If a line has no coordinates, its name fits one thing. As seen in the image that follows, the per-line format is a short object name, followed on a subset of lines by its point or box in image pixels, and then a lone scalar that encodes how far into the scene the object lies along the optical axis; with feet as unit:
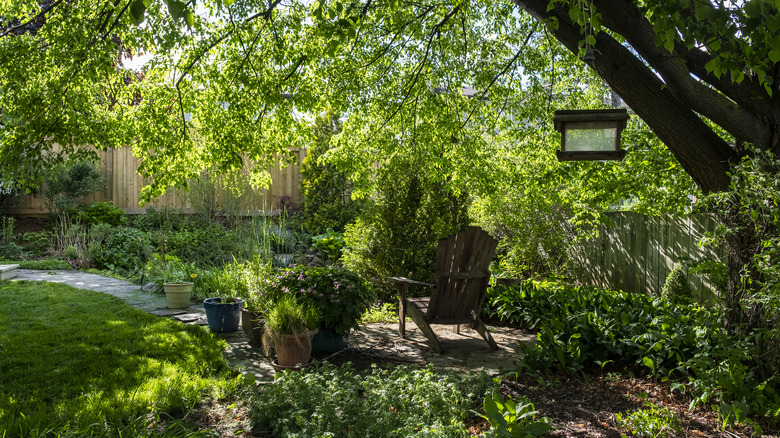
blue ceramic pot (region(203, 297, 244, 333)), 15.15
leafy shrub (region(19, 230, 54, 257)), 30.59
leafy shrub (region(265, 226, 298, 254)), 26.48
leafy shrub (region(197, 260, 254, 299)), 15.80
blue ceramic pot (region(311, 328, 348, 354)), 13.21
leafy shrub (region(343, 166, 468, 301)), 19.84
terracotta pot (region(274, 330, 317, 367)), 11.60
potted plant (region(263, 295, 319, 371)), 11.63
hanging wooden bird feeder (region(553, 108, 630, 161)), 12.10
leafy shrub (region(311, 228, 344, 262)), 28.30
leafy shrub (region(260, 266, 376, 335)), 12.96
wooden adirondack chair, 13.91
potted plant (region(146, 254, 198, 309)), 18.46
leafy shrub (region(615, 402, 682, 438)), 8.49
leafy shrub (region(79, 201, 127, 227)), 32.17
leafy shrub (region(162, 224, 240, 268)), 27.40
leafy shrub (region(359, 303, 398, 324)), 17.92
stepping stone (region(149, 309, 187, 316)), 17.55
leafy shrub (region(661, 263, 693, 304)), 17.92
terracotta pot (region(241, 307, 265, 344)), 14.01
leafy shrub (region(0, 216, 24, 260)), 29.12
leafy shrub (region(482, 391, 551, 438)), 7.53
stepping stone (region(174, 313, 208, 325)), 16.79
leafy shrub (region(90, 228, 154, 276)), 27.78
